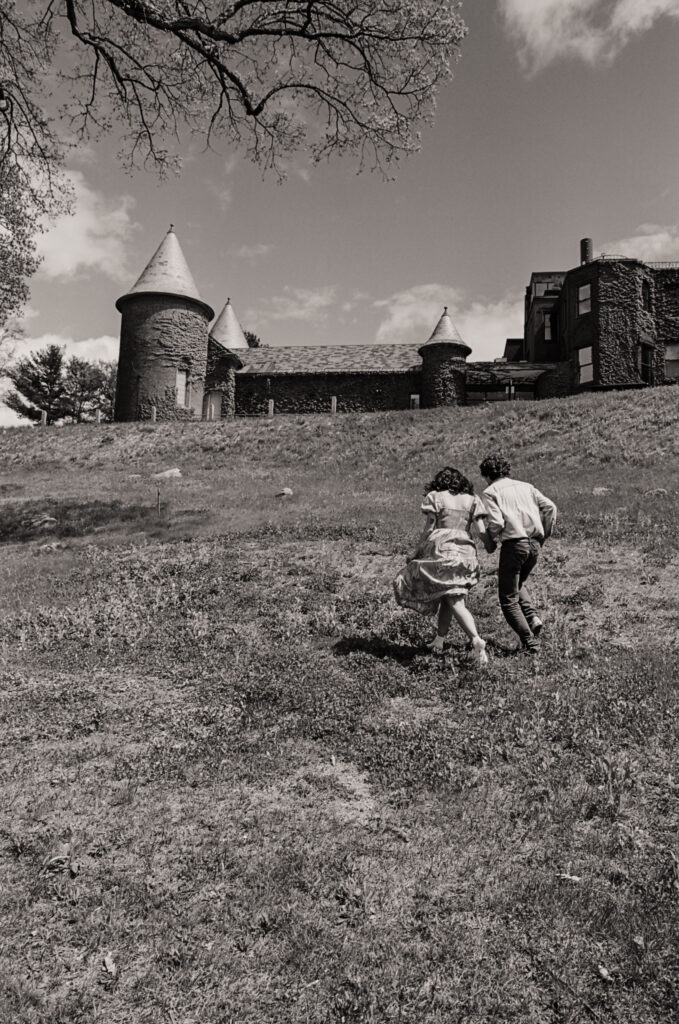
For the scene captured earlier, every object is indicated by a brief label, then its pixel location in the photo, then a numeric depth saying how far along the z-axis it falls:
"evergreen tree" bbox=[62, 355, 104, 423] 75.38
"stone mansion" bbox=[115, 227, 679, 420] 40.91
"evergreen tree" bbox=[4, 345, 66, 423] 71.75
